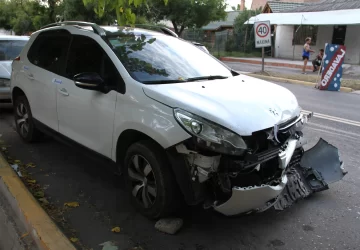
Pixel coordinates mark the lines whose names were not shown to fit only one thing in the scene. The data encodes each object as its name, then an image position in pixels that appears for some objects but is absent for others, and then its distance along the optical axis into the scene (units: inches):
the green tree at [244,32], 1214.3
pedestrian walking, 707.4
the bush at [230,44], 1254.3
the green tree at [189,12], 1065.8
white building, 886.4
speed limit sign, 609.0
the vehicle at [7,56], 284.5
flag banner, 498.0
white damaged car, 116.0
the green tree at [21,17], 761.6
